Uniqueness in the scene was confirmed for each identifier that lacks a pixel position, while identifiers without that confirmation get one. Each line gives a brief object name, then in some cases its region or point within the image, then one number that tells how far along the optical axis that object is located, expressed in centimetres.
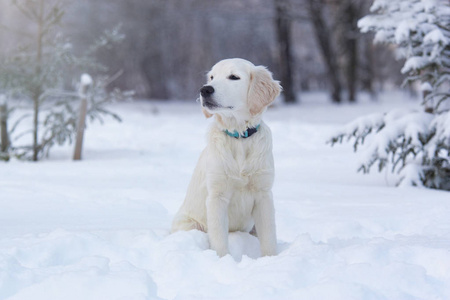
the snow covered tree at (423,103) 560
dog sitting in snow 317
